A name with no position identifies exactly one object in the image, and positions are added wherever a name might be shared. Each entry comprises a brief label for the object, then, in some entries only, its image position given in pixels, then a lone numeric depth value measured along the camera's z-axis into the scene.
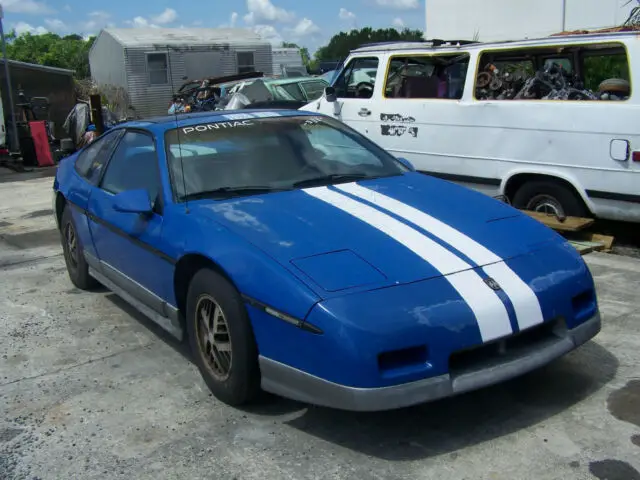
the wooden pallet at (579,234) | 5.86
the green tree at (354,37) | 61.53
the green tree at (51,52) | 40.34
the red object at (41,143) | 14.69
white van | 5.66
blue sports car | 2.78
